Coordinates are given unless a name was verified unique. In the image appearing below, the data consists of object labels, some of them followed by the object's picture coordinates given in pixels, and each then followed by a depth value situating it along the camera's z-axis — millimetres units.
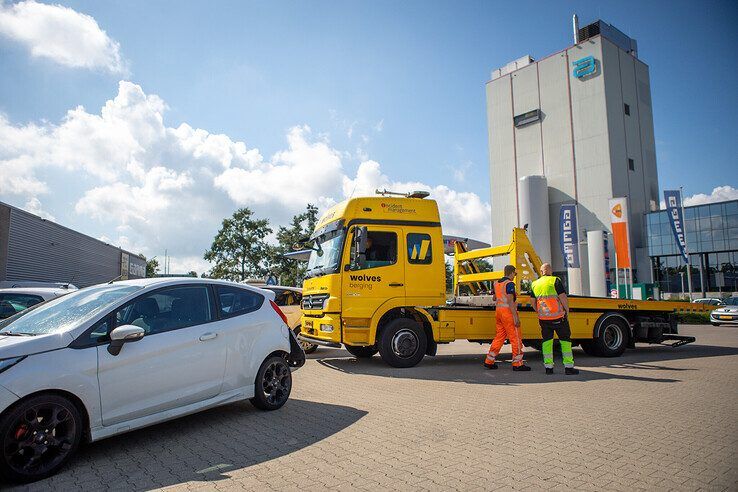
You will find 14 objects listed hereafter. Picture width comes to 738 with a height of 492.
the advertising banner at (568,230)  38562
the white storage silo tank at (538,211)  45375
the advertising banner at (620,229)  35781
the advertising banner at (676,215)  34719
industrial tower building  43906
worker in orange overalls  9008
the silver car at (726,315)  21250
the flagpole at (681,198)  34969
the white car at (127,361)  3705
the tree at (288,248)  42438
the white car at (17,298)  7945
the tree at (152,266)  70500
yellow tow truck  9023
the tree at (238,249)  42656
